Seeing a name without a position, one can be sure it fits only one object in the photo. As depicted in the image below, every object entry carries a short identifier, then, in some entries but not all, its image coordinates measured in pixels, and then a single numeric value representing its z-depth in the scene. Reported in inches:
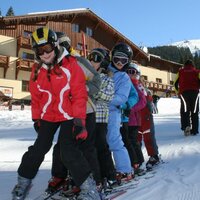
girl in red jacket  125.5
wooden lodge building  1346.0
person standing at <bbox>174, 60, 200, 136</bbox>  333.7
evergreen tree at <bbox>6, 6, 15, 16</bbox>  3298.2
